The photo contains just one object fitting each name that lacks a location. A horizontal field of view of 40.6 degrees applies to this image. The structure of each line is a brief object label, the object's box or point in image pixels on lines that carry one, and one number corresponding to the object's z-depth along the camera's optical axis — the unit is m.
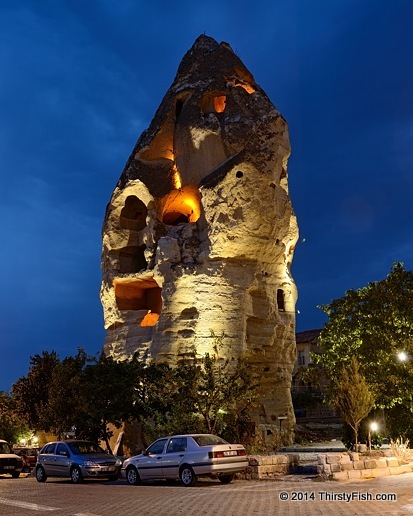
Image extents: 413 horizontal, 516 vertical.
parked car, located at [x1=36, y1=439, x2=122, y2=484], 17.97
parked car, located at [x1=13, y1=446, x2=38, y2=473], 25.98
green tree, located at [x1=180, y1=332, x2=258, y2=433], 20.70
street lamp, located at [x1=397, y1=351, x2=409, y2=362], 21.12
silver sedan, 14.66
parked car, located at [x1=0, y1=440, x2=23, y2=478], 22.48
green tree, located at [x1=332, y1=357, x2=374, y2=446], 18.58
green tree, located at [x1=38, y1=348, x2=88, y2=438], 24.06
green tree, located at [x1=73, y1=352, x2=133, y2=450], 23.58
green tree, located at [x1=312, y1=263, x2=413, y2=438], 21.42
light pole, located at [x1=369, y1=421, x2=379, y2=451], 20.91
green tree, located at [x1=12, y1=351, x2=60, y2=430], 32.18
